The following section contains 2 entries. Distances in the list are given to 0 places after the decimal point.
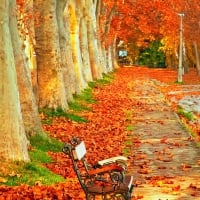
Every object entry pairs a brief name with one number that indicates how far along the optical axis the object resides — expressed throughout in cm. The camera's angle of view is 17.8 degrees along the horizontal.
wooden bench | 789
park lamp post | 5031
